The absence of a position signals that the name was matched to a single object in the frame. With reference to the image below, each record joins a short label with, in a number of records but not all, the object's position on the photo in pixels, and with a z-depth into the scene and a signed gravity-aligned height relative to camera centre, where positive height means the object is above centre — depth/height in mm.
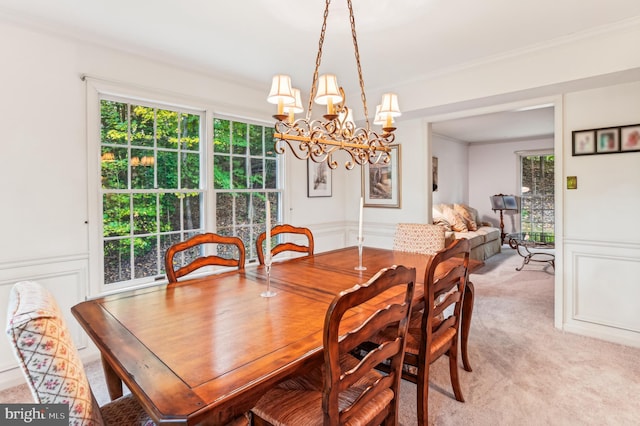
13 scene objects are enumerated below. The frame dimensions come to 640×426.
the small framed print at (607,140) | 2861 +570
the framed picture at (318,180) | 4332 +383
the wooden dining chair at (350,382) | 1069 -659
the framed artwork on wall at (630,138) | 2779 +574
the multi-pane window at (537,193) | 7387 +332
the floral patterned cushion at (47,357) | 834 -367
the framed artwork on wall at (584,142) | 2961 +578
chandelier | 1884 +536
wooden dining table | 913 -451
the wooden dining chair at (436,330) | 1686 -675
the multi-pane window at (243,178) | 3504 +344
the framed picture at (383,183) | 4352 +343
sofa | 5855 -357
